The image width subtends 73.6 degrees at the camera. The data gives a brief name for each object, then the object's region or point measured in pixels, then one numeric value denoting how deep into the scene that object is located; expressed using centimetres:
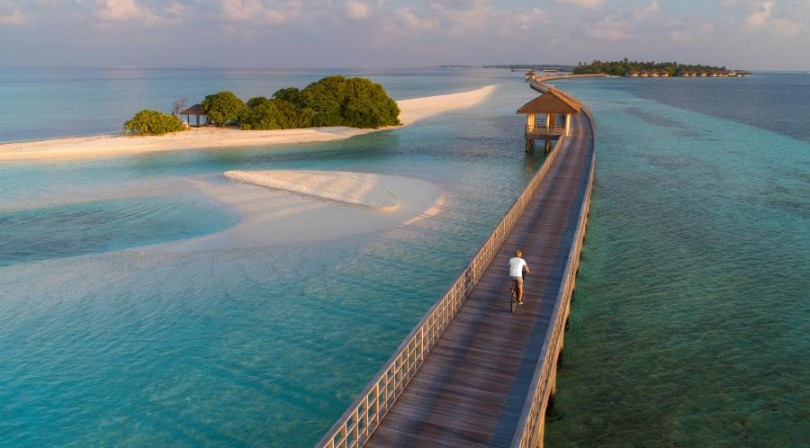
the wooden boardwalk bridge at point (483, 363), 980
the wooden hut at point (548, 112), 4662
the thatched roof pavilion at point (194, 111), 6469
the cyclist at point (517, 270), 1423
